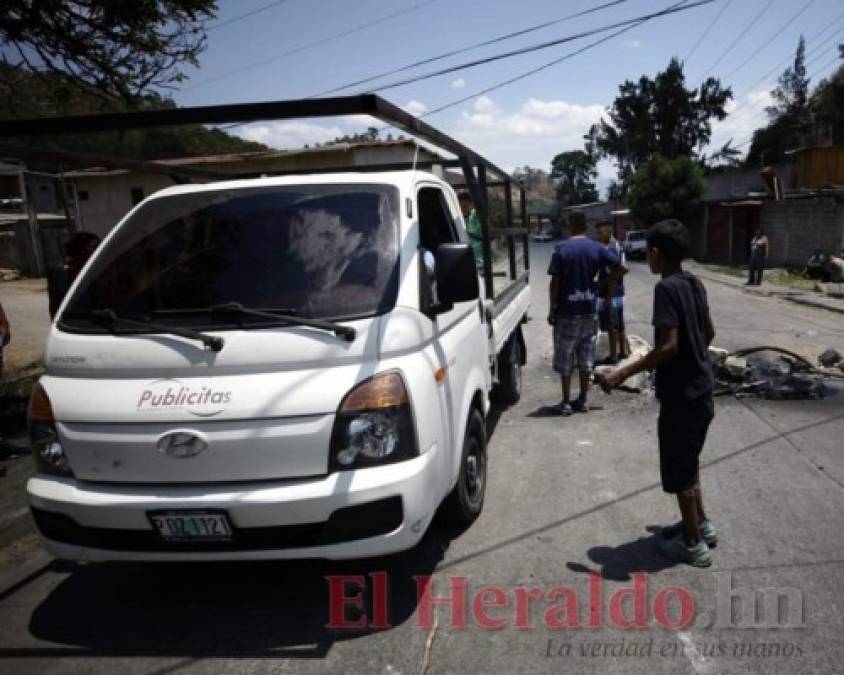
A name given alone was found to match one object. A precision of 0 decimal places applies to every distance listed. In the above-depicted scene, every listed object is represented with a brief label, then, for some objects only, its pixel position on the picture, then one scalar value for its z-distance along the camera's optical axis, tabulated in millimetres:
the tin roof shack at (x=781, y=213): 21109
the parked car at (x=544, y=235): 68438
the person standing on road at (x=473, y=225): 5398
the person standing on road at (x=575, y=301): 5840
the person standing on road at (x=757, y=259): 19172
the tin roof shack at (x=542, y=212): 72000
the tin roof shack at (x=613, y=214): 48750
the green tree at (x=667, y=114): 56938
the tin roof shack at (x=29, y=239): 26250
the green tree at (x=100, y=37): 7426
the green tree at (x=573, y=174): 100944
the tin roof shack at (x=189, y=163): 12311
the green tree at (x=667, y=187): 34250
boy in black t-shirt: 3090
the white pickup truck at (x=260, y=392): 2629
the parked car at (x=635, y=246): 33659
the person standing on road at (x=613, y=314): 7758
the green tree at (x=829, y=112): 48188
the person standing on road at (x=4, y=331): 6148
